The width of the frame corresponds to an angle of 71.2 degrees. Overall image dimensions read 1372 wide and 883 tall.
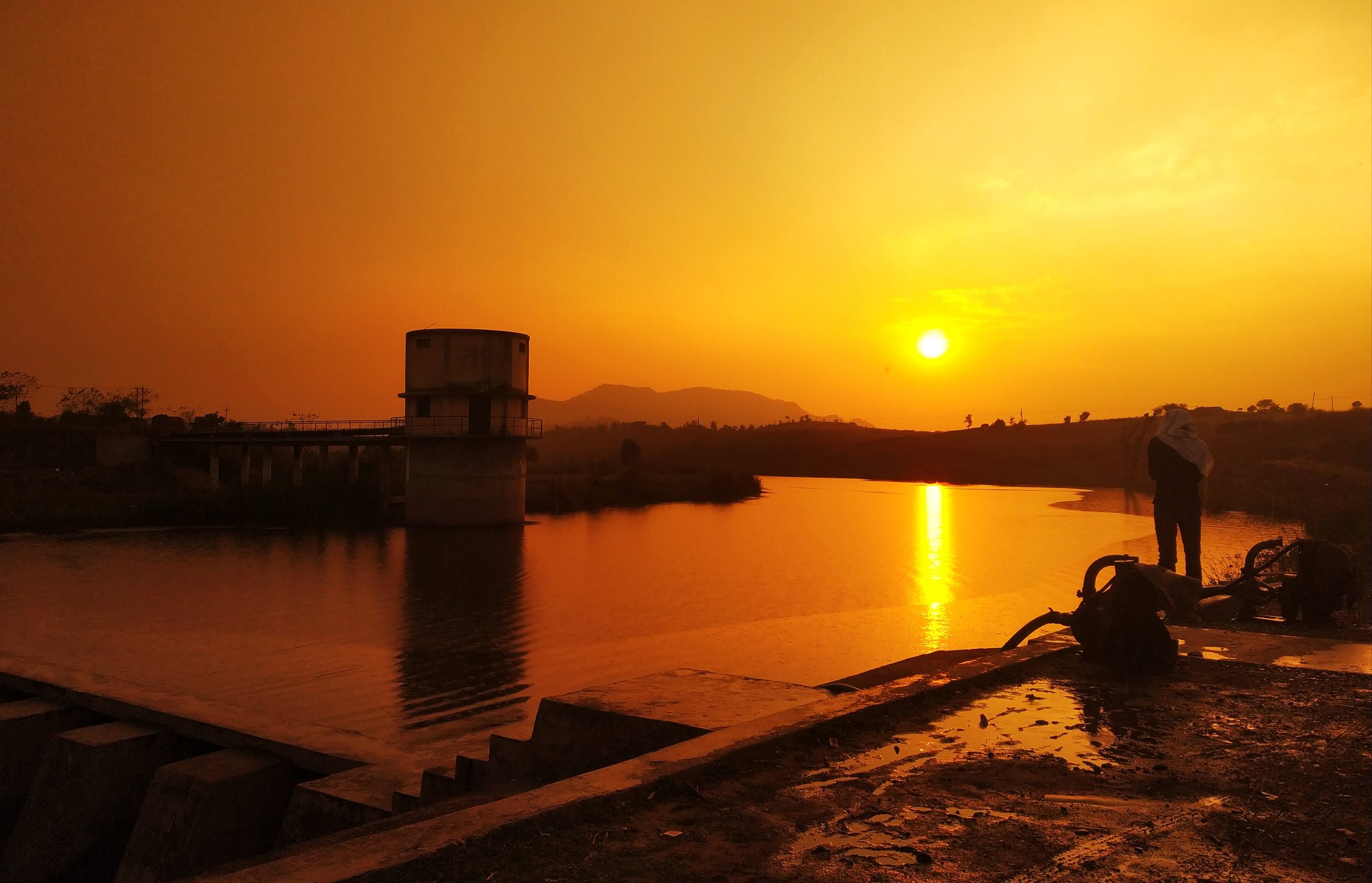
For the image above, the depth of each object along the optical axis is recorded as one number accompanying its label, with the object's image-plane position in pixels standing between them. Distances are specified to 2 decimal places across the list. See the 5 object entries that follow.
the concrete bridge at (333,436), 42.72
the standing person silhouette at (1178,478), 10.23
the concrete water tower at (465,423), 42.69
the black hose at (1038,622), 7.81
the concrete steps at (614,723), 5.46
